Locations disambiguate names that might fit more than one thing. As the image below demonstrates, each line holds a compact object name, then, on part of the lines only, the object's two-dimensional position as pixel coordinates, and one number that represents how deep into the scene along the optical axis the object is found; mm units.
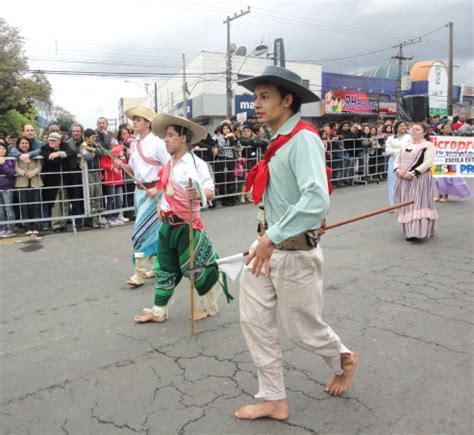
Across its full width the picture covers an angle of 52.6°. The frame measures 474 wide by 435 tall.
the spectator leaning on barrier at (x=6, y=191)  7496
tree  29625
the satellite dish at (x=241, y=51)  36919
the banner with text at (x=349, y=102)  36562
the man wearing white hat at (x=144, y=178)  4699
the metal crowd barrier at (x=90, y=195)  7840
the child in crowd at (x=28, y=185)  7617
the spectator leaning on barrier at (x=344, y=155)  12906
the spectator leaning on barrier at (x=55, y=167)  7797
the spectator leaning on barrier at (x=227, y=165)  10250
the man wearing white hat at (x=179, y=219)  3848
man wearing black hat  2207
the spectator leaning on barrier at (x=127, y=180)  8859
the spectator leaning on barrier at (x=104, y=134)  8636
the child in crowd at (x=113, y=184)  8453
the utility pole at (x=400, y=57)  35359
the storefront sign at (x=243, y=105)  34469
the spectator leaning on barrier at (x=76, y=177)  8031
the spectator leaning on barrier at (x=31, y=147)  7559
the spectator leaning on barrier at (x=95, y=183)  8148
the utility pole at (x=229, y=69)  28075
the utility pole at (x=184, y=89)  33800
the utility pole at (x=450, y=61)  31562
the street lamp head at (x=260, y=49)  36875
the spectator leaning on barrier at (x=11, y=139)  9305
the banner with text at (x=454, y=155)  8758
